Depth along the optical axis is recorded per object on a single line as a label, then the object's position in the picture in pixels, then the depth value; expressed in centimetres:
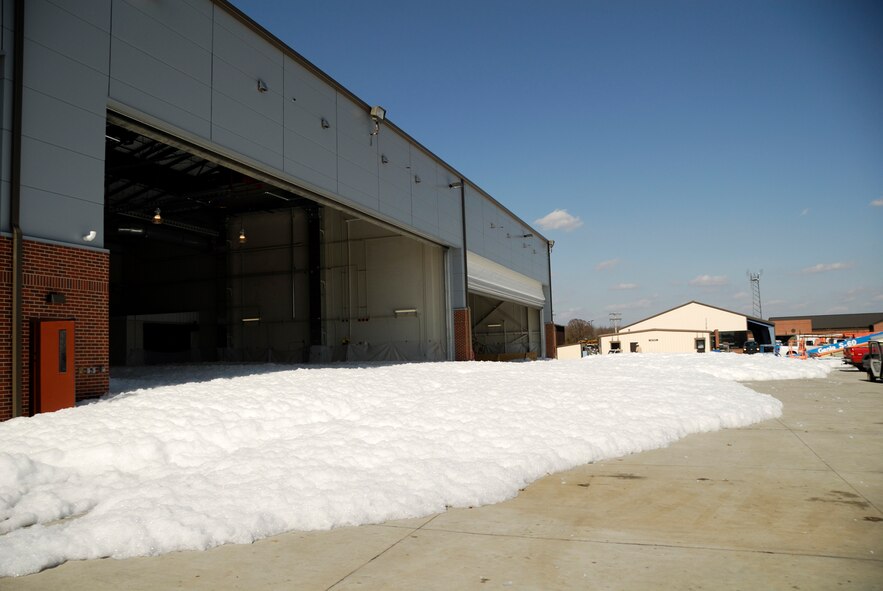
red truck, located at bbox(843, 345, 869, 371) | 2733
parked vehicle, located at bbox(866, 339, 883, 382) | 2151
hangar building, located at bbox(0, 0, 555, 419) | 1009
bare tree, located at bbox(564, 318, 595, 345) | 11844
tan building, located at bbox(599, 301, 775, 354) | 5747
